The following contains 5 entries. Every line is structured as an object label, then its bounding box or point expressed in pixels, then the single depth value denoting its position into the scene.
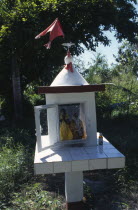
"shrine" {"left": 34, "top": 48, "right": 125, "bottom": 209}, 2.51
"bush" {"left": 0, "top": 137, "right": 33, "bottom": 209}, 3.31
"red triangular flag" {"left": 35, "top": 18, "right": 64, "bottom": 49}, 2.74
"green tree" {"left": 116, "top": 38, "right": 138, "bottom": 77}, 9.19
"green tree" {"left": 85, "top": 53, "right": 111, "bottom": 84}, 12.12
